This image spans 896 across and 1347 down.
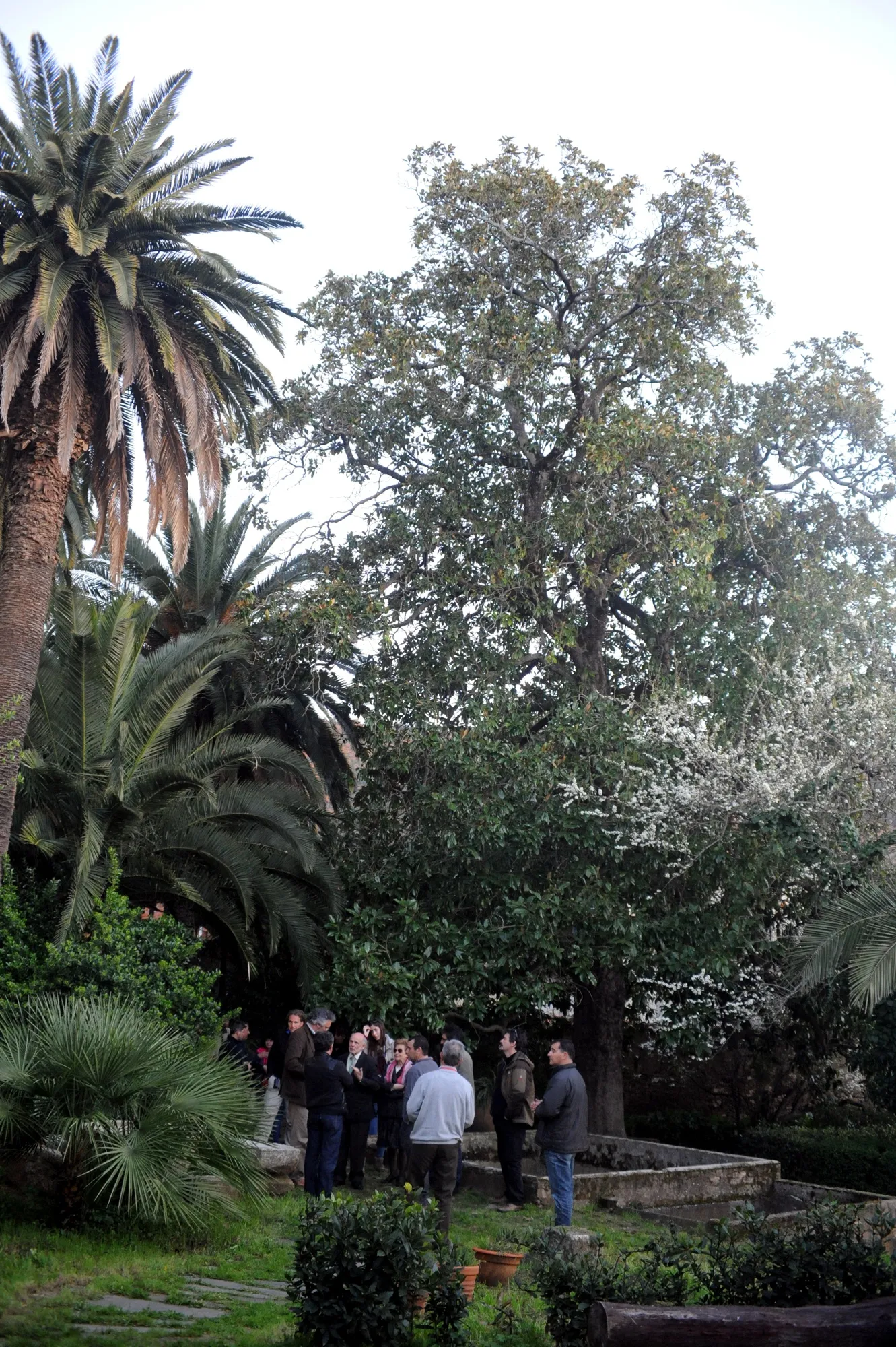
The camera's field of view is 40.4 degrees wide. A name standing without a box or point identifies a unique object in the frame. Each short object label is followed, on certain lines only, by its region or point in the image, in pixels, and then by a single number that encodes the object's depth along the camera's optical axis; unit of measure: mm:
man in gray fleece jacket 9078
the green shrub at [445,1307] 6348
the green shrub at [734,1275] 6340
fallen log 5645
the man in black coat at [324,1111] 10336
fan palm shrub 8219
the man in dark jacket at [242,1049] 12672
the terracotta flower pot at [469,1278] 6820
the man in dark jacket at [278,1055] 15227
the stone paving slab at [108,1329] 6266
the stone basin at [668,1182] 12570
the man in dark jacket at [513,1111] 11539
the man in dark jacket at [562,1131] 10055
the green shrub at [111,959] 11680
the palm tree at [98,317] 12445
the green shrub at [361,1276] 6137
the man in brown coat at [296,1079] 12219
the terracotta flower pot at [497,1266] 8062
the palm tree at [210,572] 18859
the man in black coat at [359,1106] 12039
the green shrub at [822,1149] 16266
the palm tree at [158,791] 13883
